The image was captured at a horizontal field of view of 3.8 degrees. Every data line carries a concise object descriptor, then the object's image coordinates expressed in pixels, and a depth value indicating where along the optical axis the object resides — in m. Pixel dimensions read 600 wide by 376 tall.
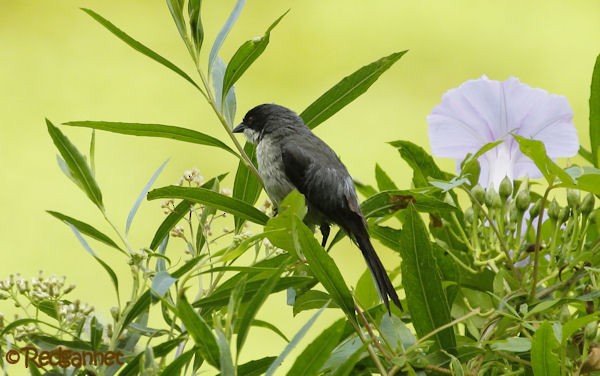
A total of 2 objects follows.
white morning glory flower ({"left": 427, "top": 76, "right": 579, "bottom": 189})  4.66
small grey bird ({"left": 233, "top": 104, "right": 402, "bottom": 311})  4.78
